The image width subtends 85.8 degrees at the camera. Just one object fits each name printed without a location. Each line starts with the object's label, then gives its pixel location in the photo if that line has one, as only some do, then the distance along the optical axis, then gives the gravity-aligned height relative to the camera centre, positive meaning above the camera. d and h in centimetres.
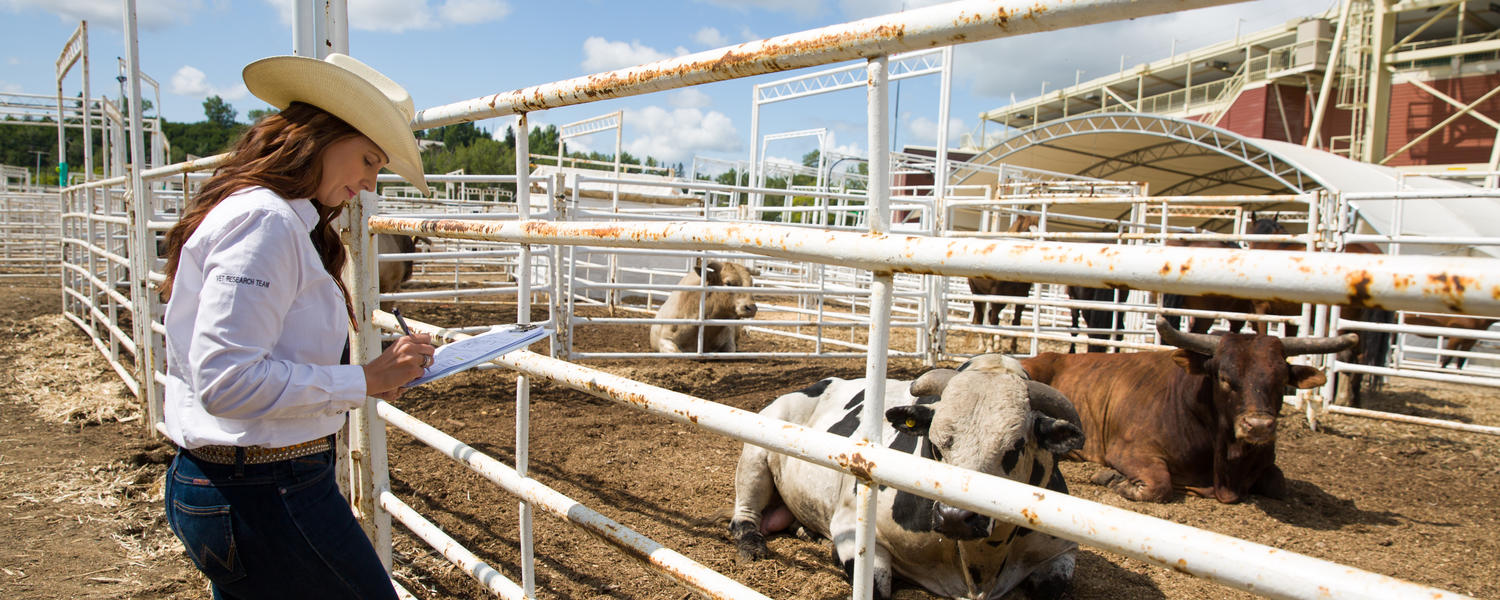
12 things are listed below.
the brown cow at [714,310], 857 -68
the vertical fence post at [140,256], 439 -14
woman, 136 -21
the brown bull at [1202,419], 443 -93
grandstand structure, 1836 +468
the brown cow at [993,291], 1005 -44
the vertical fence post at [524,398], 212 -41
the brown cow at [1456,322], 875 -59
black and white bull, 276 -80
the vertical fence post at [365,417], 247 -57
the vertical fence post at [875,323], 130 -11
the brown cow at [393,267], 932 -33
